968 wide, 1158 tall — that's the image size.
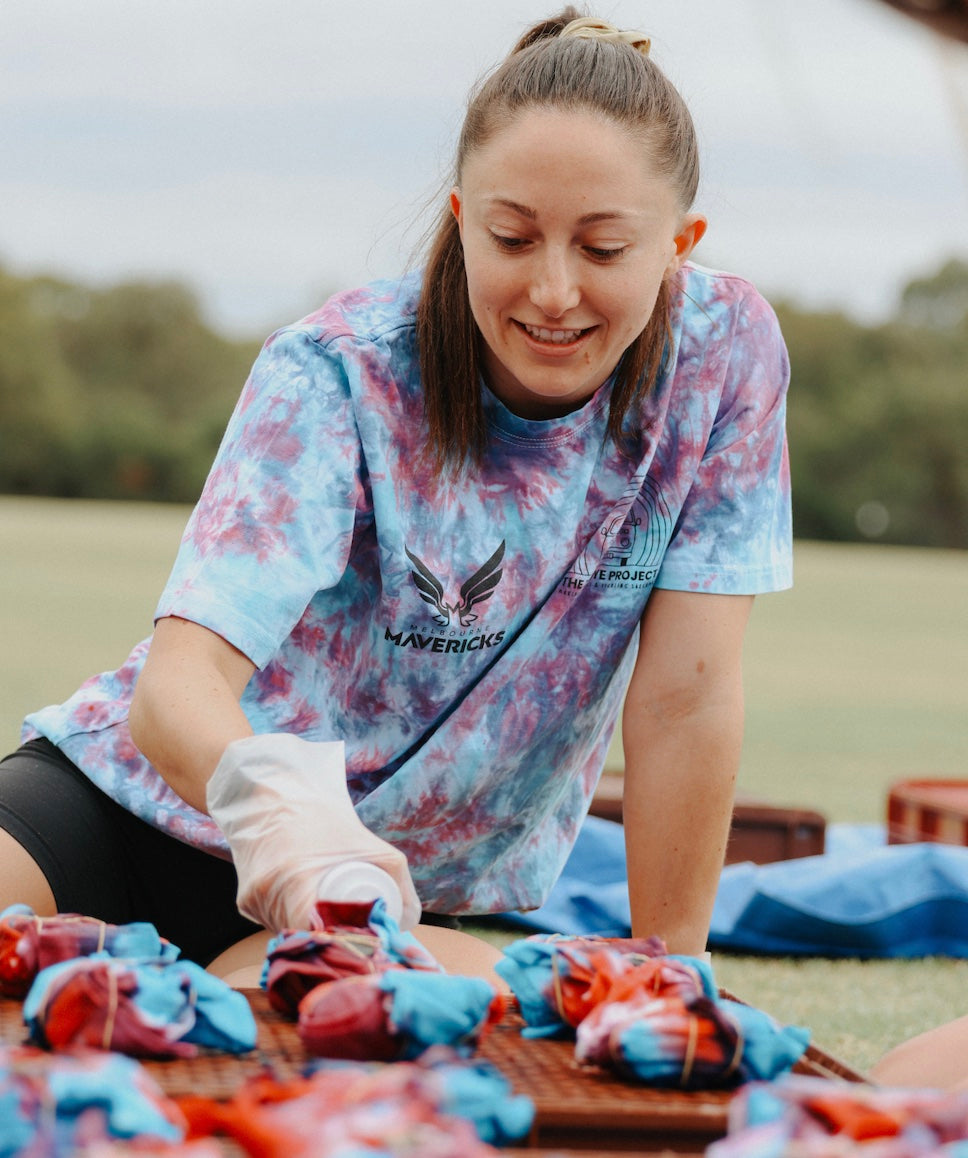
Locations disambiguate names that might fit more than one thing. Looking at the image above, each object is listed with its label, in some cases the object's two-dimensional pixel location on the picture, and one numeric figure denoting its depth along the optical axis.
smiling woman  1.65
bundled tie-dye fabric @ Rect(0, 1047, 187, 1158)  1.02
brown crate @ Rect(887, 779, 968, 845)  2.95
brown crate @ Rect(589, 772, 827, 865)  2.88
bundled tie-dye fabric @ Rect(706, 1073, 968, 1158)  1.06
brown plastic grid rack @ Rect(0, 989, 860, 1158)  1.21
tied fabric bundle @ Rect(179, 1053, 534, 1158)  1.03
